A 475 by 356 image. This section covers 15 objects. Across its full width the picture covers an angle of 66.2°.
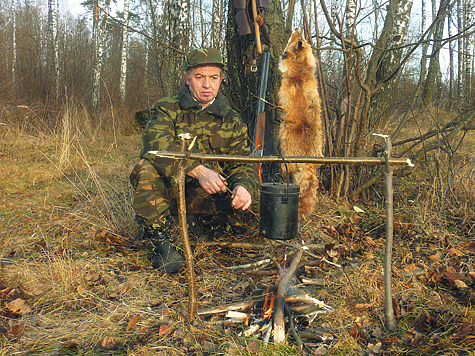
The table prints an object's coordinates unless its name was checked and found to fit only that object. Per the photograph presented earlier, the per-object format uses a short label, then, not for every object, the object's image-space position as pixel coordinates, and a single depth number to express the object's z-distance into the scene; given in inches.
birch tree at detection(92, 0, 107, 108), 510.6
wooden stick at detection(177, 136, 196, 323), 74.6
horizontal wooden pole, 73.1
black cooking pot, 89.4
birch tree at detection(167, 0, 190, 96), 232.5
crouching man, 116.6
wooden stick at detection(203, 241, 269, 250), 127.9
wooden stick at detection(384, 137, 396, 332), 74.2
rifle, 145.5
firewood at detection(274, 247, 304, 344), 77.0
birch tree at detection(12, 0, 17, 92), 380.8
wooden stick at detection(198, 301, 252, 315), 86.4
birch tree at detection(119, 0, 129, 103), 506.7
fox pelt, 139.6
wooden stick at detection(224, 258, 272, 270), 113.6
